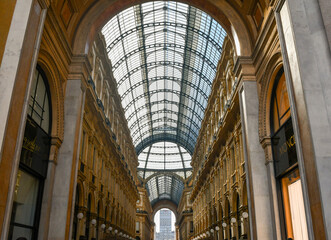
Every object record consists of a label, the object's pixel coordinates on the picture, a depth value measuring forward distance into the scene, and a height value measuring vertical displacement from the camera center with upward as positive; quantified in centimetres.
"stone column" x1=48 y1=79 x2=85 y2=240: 1214 +308
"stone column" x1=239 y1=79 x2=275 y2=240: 1237 +303
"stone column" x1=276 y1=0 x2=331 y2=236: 730 +350
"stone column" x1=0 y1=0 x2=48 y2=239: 767 +381
